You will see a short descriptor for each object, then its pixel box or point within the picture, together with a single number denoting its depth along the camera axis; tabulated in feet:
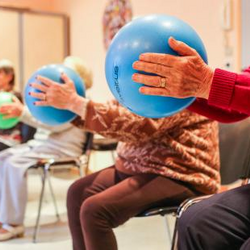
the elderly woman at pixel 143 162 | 4.41
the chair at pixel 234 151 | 4.98
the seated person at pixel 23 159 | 7.42
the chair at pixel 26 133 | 9.03
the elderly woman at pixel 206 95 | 3.00
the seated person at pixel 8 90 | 8.97
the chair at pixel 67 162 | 7.43
